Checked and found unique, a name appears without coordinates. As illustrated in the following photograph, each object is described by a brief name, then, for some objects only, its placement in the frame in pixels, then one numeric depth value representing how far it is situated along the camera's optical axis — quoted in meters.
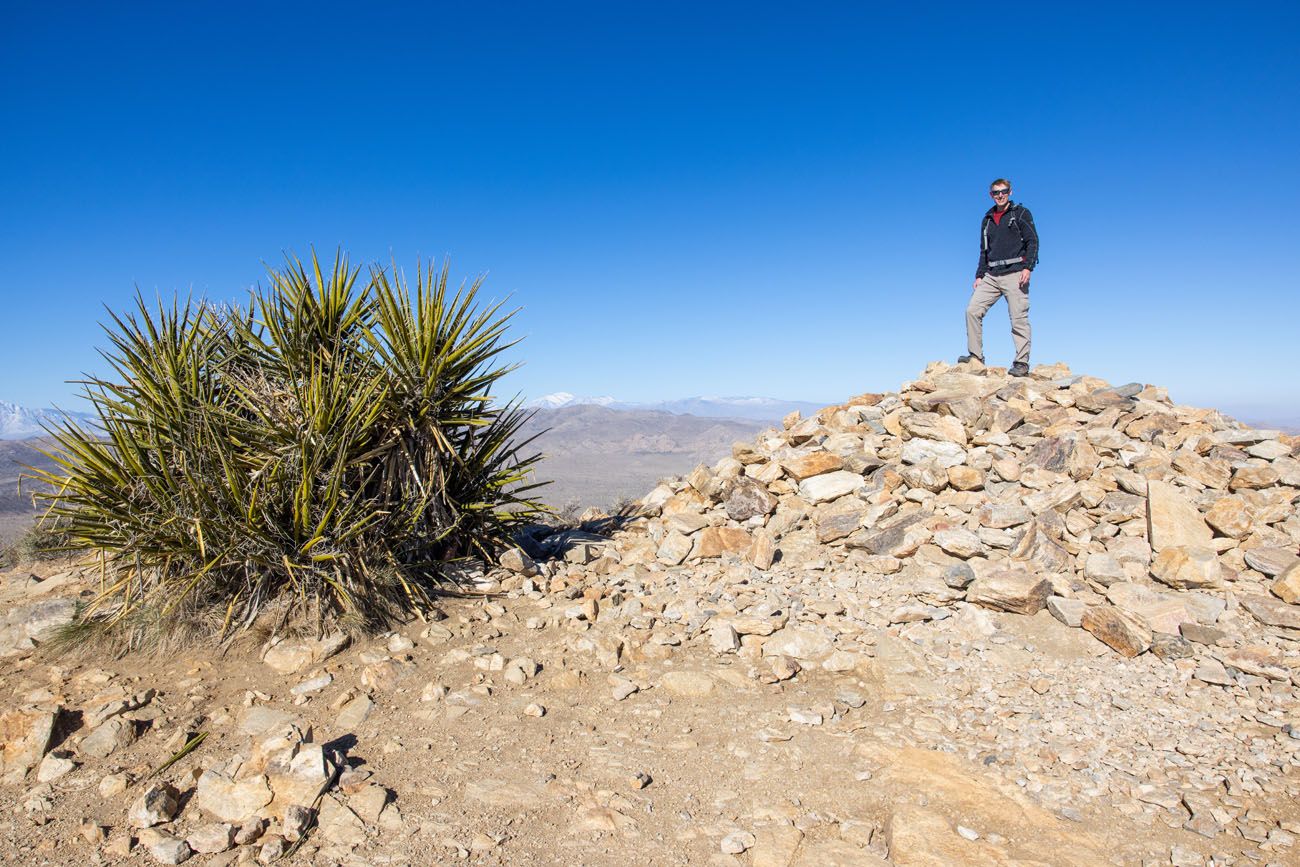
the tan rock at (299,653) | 4.96
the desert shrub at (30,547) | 8.09
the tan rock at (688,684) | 4.84
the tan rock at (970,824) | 3.27
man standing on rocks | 9.42
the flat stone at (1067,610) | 5.38
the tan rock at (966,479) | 7.12
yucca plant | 5.20
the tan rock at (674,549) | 6.99
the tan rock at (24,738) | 3.91
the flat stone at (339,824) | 3.35
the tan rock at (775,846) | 3.27
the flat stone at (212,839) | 3.25
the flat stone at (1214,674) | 4.64
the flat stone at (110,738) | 4.03
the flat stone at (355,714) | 4.37
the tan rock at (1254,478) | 6.50
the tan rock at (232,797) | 3.46
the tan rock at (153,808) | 3.39
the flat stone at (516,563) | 6.42
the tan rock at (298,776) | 3.52
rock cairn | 5.48
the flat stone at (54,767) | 3.80
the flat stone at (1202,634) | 5.05
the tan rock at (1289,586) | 5.32
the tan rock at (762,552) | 6.66
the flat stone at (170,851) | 3.18
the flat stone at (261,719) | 4.29
